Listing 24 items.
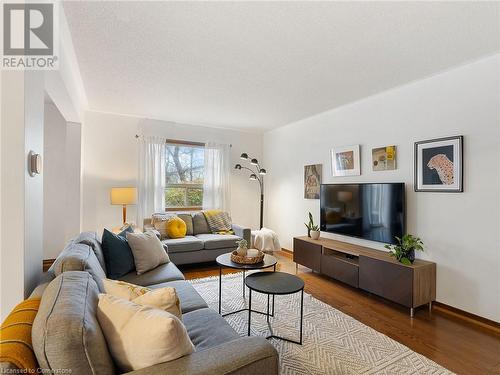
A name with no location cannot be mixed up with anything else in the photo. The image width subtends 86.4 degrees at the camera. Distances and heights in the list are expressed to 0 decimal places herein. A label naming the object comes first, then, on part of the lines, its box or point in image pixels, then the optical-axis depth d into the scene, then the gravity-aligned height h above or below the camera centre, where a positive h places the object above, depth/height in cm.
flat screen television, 302 -29
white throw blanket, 479 -98
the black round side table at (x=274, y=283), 196 -76
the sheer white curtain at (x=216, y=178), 514 +17
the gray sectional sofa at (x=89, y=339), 82 -53
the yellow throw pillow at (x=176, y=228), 407 -64
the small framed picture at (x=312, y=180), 432 +11
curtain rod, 492 +83
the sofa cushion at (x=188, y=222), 442 -60
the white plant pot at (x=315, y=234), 397 -70
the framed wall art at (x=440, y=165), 260 +24
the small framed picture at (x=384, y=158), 320 +36
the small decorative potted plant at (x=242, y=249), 247 -59
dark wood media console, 261 -94
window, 497 +21
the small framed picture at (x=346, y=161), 366 +38
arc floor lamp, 509 +27
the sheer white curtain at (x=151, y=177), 456 +15
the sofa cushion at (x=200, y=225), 452 -66
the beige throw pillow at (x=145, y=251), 244 -63
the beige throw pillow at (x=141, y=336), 96 -55
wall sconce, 134 +11
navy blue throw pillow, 229 -62
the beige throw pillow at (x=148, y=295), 121 -52
